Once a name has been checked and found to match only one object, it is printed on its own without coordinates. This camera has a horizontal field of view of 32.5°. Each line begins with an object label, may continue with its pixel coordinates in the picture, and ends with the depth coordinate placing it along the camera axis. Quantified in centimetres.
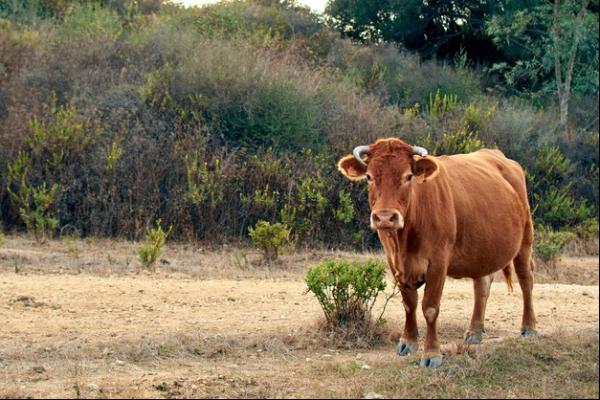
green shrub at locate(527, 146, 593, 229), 2323
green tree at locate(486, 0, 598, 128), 2409
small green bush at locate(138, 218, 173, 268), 1508
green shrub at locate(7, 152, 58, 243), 1839
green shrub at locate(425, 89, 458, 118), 2508
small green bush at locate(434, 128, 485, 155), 2261
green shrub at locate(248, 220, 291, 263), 1675
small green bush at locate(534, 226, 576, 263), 1783
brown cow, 848
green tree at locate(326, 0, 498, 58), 3356
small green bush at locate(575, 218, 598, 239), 2248
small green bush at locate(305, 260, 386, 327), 1061
